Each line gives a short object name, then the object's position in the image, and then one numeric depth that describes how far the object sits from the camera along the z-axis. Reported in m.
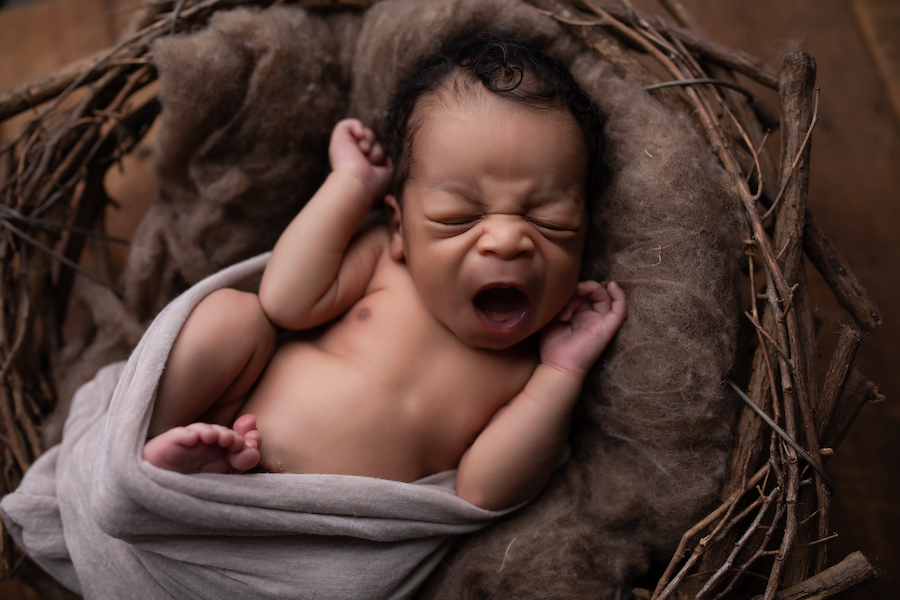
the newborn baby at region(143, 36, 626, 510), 0.66
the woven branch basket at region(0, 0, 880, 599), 0.64
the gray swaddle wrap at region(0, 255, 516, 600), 0.64
